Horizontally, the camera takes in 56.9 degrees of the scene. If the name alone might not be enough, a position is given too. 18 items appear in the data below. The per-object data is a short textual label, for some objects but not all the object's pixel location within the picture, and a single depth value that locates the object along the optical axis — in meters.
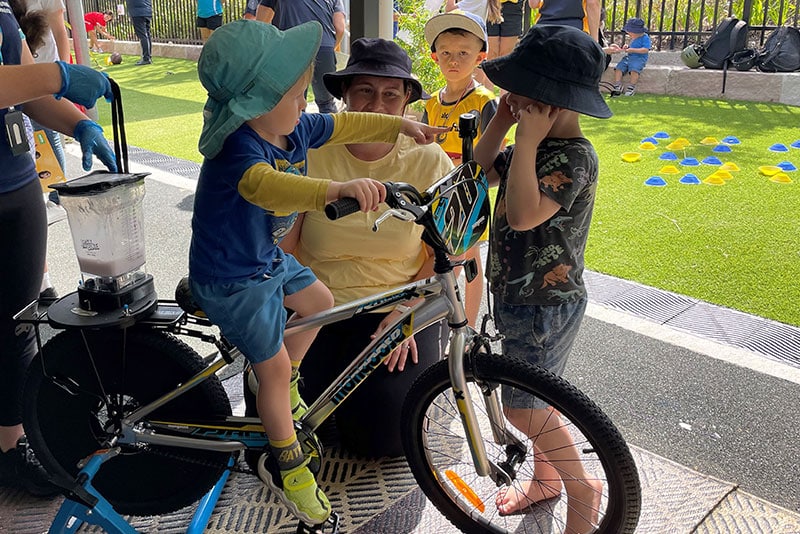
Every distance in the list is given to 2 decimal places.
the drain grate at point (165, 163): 6.75
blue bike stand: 2.12
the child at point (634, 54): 9.77
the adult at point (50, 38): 2.59
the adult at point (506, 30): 7.67
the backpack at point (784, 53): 8.91
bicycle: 1.98
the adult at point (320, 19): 6.27
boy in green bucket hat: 1.76
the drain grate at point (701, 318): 3.45
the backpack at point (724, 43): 9.30
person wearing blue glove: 2.04
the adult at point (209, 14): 13.18
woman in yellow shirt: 2.58
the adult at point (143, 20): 15.23
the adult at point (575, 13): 6.79
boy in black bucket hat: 1.96
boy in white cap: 3.50
